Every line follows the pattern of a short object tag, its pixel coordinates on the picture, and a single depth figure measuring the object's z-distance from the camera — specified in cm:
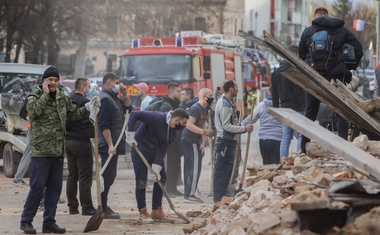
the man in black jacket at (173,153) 1806
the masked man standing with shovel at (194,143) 1717
